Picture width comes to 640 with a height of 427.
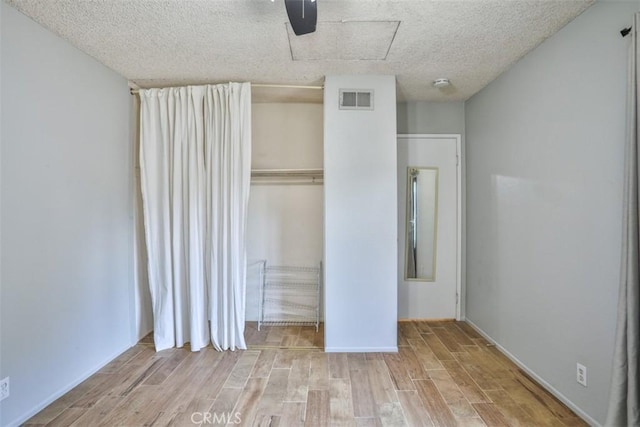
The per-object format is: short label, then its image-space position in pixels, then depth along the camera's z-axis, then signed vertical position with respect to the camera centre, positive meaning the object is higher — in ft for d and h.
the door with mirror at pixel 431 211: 11.09 -0.11
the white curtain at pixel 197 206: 8.95 +0.12
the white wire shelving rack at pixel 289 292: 10.98 -3.14
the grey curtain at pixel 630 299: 4.60 -1.48
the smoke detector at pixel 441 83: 9.09 +3.99
